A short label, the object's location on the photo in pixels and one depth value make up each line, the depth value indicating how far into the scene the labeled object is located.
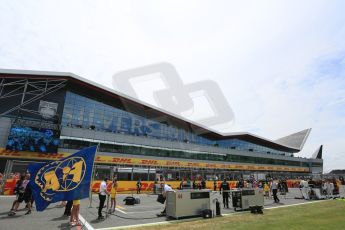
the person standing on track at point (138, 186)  26.17
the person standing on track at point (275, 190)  17.78
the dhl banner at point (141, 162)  29.72
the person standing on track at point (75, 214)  8.73
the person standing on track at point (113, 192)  12.60
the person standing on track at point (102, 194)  10.57
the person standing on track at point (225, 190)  14.98
